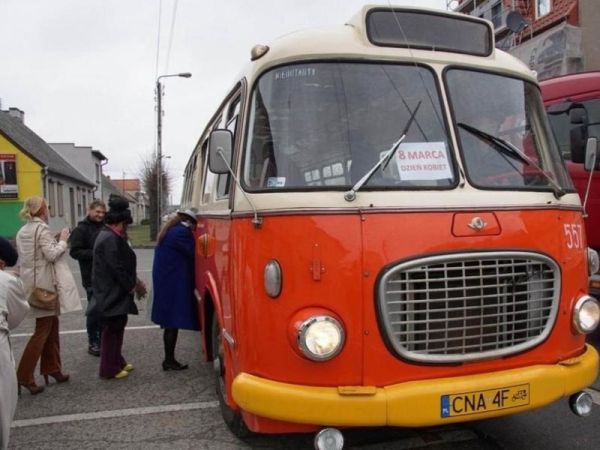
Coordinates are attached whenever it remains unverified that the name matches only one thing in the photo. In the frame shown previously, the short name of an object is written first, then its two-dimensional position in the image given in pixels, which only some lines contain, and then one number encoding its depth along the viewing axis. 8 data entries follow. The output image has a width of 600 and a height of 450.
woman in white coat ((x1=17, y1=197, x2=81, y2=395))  5.07
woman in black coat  5.28
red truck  5.79
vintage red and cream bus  2.93
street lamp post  27.04
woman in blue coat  5.46
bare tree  29.45
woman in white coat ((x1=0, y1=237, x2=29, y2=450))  2.98
